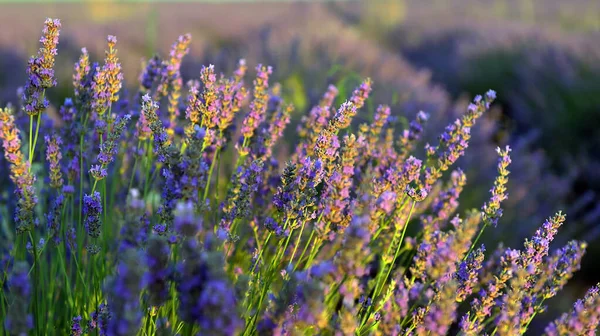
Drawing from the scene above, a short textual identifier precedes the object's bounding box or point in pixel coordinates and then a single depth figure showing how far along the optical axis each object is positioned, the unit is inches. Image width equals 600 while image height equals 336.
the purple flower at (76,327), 41.0
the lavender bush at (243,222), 37.0
